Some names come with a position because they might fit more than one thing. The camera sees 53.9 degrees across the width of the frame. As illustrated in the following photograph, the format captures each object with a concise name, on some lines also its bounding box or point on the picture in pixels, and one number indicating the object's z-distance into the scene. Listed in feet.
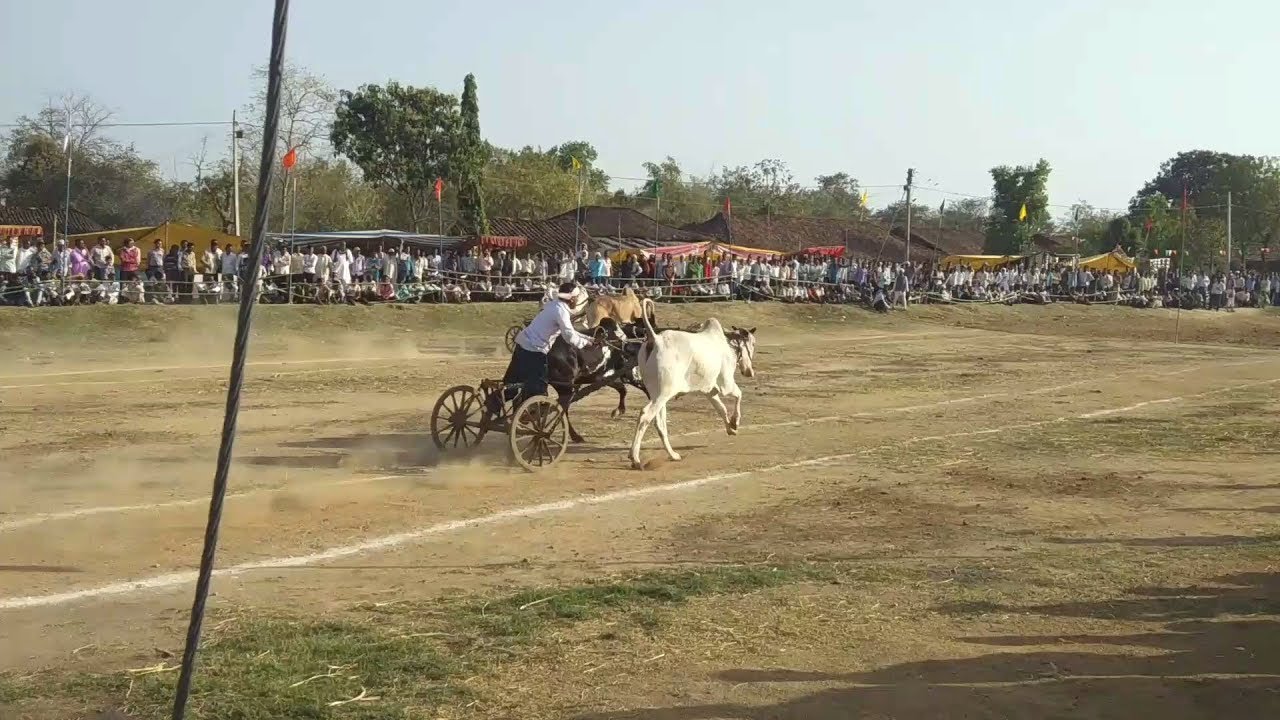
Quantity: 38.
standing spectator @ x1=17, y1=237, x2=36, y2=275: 87.13
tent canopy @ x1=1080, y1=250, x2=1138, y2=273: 186.91
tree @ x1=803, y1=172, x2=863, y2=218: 298.97
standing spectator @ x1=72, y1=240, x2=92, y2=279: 88.84
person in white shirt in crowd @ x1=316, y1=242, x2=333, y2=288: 99.40
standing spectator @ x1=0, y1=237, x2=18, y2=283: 86.58
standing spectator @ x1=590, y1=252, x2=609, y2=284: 114.93
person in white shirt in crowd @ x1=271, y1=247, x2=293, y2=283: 97.25
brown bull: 61.41
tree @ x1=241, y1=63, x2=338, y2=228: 169.69
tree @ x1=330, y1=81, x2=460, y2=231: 163.22
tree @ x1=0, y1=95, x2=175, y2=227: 179.73
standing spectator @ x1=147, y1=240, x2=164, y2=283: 94.22
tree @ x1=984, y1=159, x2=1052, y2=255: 205.98
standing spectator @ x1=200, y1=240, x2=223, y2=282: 96.02
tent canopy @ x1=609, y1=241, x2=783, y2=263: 134.49
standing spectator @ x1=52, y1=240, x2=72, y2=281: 87.45
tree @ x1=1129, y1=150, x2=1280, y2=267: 239.91
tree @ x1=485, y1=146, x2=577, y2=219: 206.90
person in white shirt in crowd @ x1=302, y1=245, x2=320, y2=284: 99.35
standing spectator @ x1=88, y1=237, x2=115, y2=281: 90.74
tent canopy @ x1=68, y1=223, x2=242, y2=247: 109.19
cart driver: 43.45
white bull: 44.06
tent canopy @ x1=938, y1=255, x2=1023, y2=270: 175.94
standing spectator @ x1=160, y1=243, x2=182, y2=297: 94.22
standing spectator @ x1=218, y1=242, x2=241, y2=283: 96.37
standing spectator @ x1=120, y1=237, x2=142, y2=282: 92.56
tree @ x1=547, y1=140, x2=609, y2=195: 238.48
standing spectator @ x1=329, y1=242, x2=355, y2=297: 100.12
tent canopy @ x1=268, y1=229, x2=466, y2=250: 121.11
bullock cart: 42.63
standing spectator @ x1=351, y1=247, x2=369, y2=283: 102.83
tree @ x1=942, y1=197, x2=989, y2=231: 350.43
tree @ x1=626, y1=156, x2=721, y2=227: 240.53
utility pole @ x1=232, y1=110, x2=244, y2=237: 140.43
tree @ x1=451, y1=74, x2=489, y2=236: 164.96
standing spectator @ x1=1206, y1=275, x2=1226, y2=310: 169.27
